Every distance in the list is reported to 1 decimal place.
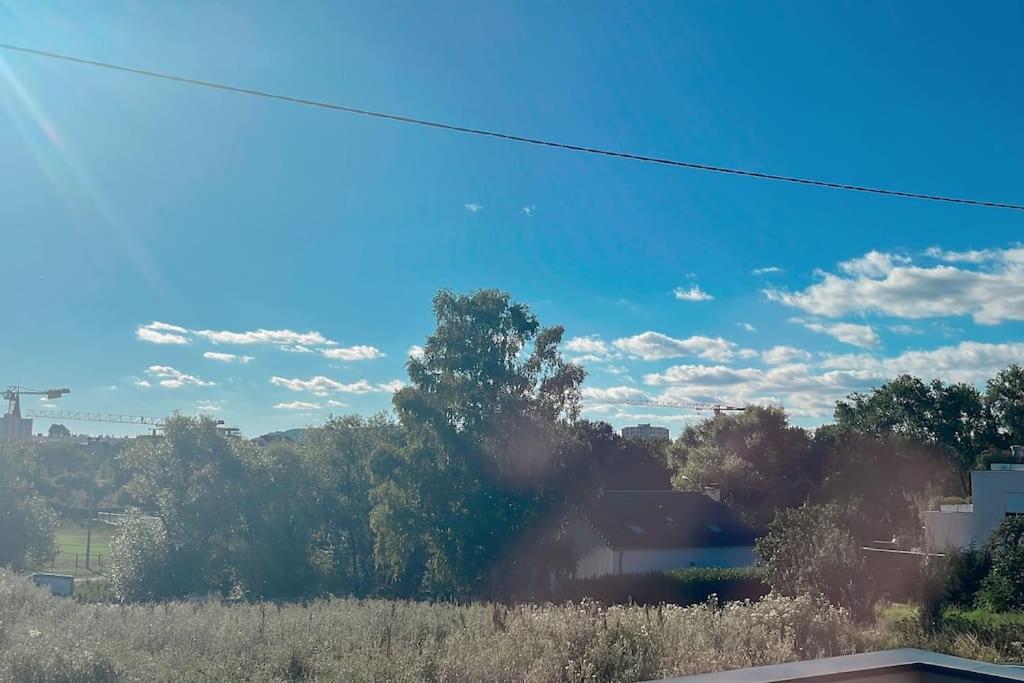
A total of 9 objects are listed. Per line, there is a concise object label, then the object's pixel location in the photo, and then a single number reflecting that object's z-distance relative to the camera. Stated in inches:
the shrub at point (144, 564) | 1210.0
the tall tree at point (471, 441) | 1047.6
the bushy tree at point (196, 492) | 1258.6
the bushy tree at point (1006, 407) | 1847.9
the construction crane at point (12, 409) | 1906.0
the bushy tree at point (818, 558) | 608.1
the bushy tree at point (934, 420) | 1850.4
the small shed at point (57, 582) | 794.2
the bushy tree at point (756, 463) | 1636.3
